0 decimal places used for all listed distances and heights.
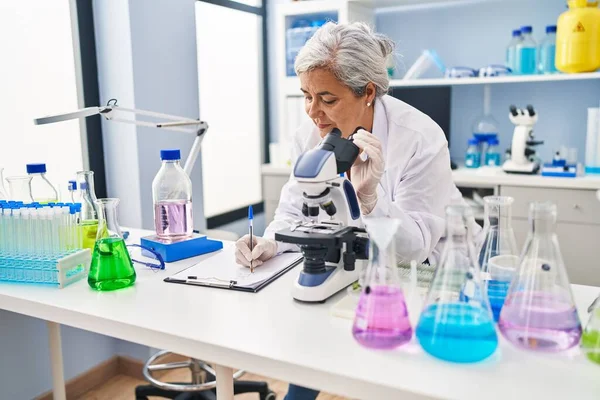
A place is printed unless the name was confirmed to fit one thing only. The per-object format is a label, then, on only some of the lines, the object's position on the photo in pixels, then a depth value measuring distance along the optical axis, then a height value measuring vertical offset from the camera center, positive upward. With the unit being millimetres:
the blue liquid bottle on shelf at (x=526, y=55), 2760 +351
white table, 803 -365
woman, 1422 -6
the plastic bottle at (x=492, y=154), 2921 -147
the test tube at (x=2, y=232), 1321 -227
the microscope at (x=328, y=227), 1076 -207
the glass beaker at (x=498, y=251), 1028 -239
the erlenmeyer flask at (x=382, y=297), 899 -275
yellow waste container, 2486 +396
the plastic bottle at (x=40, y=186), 1438 -143
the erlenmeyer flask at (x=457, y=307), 845 -282
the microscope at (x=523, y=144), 2637 -88
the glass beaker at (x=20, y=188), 1477 -137
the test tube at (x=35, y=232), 1296 -226
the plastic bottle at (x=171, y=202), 1509 -189
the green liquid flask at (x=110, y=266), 1226 -295
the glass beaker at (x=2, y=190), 1502 -147
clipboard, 1238 -337
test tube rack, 1264 -309
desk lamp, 1427 -292
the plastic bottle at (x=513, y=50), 2786 +384
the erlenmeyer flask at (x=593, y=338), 856 -336
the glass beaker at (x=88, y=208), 1431 -196
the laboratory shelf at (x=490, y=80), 2565 +232
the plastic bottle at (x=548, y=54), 2740 +353
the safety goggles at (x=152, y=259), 1388 -327
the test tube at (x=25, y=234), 1303 -231
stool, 1944 -920
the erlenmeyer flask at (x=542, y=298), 875 -277
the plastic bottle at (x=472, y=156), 2877 -152
